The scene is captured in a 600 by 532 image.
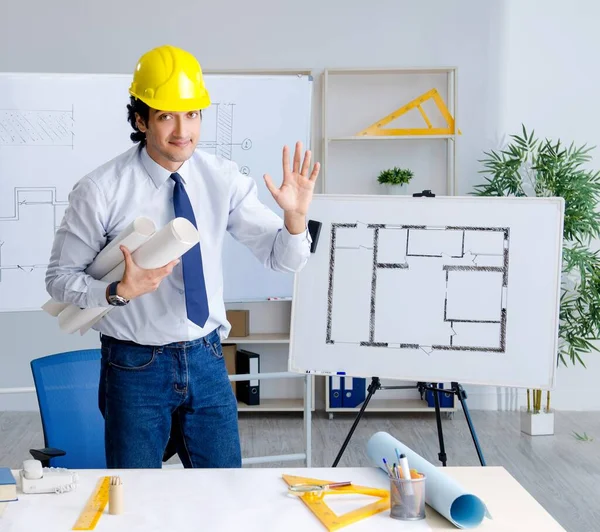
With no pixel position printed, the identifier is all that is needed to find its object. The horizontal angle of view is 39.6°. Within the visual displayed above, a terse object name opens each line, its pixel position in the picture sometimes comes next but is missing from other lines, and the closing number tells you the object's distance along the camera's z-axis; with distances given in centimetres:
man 216
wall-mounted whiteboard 359
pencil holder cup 164
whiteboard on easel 308
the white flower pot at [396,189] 544
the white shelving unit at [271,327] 550
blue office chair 253
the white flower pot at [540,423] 501
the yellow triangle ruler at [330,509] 163
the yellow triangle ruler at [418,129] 537
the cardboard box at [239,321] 542
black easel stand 302
